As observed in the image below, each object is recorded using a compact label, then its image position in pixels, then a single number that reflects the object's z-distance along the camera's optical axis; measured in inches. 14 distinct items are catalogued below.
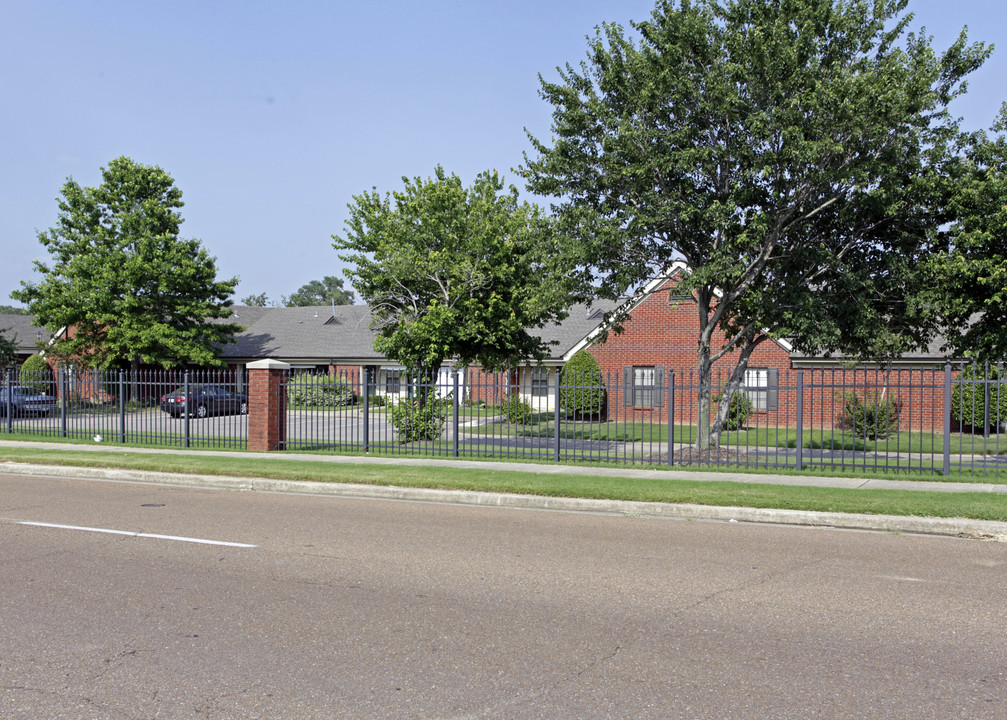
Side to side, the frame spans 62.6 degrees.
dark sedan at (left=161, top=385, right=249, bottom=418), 1305.9
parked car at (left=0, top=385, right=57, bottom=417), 908.0
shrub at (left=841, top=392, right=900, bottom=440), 964.0
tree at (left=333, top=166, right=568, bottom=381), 948.6
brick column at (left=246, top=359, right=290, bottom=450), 718.5
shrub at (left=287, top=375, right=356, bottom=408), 700.0
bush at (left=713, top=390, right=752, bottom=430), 1087.6
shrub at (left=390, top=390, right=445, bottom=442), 792.3
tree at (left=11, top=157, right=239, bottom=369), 1521.9
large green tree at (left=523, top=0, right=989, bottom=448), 594.2
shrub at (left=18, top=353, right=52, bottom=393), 842.2
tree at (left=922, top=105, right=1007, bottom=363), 605.3
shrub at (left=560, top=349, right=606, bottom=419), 1222.3
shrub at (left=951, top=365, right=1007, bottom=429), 974.4
